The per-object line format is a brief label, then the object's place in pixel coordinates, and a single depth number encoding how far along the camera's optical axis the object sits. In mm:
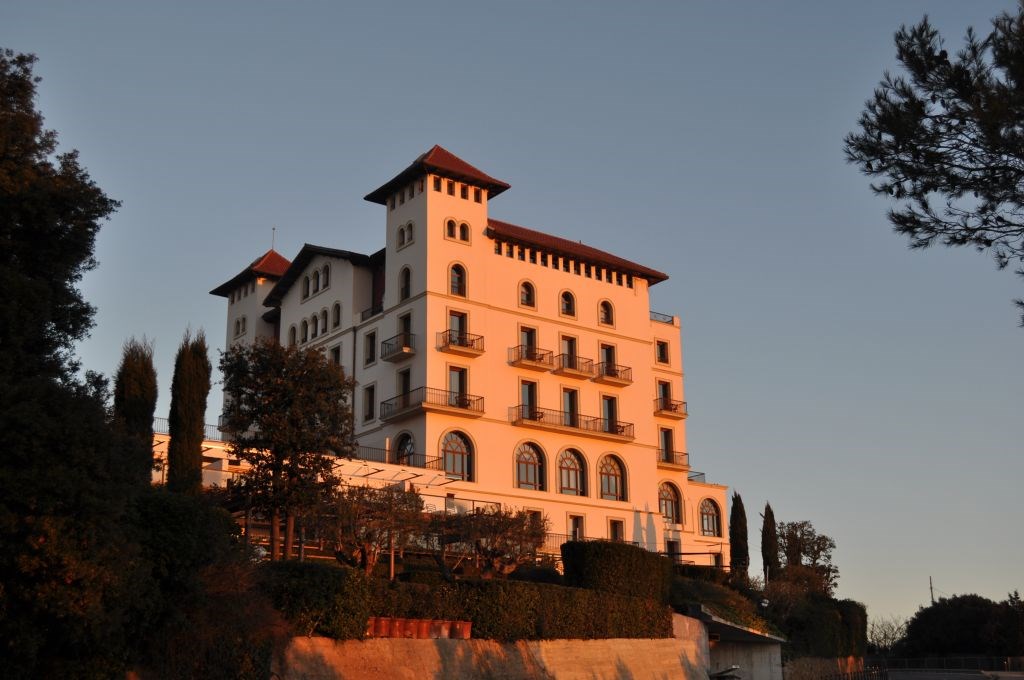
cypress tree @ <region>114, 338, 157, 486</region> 31578
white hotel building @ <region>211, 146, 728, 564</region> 50344
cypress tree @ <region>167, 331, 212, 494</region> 32500
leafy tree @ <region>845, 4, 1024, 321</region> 18375
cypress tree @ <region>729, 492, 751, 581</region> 65688
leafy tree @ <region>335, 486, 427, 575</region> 32094
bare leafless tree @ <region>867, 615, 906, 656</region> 90312
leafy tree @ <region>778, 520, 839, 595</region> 68025
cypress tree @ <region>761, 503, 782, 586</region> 67500
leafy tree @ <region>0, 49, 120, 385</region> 23516
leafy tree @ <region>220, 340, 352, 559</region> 30953
